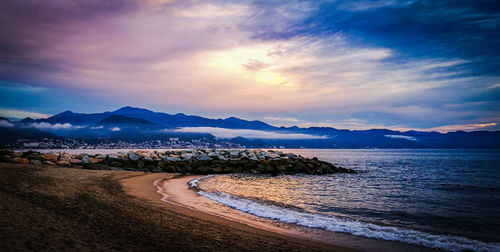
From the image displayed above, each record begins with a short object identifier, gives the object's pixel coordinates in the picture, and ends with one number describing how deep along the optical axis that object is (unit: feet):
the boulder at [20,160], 82.33
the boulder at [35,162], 84.55
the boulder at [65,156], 96.84
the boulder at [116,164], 101.67
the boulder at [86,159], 97.27
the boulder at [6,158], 81.87
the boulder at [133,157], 108.53
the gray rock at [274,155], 136.83
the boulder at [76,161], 94.17
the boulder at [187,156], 124.26
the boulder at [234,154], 131.23
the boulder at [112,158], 106.93
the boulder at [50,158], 91.20
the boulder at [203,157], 123.76
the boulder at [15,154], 89.02
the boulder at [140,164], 102.78
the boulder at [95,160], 100.07
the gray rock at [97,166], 89.87
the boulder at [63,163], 89.97
